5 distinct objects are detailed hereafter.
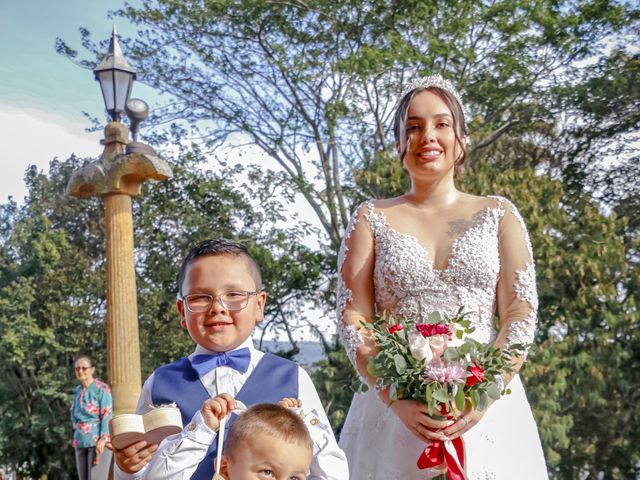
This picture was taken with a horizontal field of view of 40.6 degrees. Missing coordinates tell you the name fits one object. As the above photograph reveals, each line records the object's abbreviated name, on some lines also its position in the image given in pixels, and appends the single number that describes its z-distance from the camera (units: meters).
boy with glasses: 2.77
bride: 3.55
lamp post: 8.04
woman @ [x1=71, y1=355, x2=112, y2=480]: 9.98
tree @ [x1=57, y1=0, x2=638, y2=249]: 15.79
